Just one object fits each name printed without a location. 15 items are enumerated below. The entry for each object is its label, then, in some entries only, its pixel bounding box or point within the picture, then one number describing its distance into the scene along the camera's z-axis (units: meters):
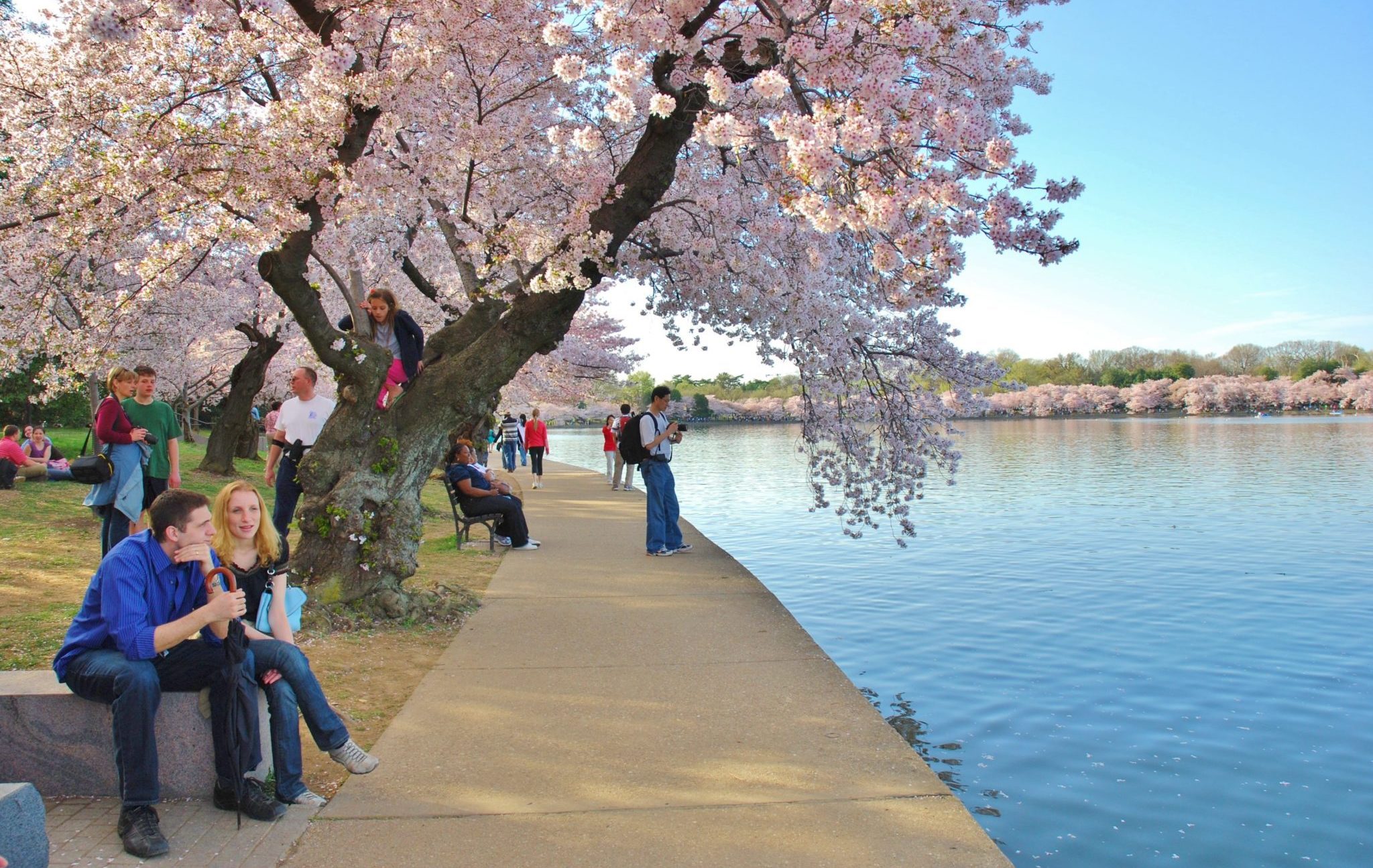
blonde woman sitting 4.21
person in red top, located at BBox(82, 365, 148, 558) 8.01
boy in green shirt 8.35
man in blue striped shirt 3.88
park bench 12.05
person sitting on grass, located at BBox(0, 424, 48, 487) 16.19
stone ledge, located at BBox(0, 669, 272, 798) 4.10
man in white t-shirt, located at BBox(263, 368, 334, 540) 8.74
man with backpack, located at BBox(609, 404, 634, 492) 21.98
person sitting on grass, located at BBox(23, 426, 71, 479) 17.50
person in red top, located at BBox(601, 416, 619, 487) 25.36
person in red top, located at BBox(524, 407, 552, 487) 23.66
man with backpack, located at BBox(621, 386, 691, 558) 11.25
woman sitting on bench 11.98
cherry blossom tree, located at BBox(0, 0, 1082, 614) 5.68
